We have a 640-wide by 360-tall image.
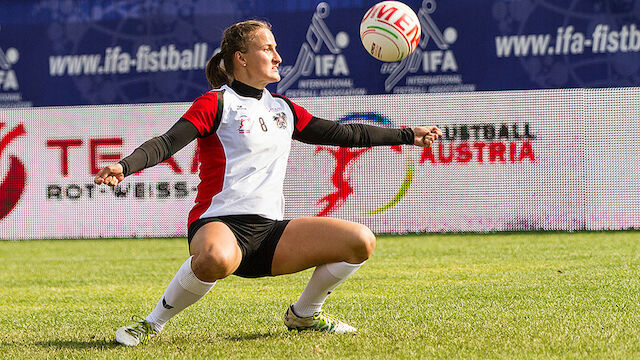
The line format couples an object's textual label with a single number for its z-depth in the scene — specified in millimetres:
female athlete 7363
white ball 10172
